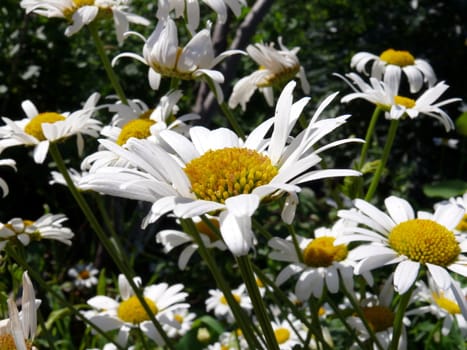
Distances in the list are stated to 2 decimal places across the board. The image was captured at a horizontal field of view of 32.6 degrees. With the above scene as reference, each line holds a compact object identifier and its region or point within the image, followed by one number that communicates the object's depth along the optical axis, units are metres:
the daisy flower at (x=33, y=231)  0.24
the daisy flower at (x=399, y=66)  0.31
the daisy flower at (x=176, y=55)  0.23
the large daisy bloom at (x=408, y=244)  0.20
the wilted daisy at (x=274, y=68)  0.29
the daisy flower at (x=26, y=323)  0.17
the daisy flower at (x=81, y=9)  0.26
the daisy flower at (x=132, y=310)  0.29
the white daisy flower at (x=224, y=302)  0.37
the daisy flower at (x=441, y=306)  0.30
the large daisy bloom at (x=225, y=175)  0.16
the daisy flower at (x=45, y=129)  0.26
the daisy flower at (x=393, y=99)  0.26
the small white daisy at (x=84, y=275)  0.50
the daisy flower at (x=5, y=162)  0.25
